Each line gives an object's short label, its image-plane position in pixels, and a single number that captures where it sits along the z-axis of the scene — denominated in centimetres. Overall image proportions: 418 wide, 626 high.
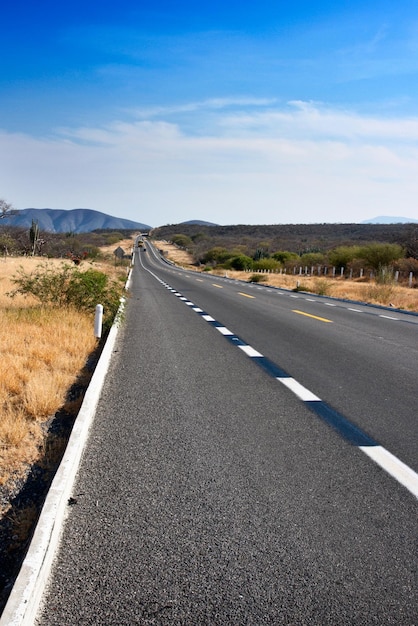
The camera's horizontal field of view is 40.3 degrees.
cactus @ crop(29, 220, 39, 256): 7359
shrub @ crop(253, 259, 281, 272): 7650
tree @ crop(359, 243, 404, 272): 5194
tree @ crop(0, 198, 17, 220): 6876
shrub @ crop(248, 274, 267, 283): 4764
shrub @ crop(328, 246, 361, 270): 5912
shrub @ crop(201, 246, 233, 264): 10512
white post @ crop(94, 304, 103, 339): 1110
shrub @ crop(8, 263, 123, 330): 1459
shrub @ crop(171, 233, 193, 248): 17472
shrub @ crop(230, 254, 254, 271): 8619
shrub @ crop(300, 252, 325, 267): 7096
